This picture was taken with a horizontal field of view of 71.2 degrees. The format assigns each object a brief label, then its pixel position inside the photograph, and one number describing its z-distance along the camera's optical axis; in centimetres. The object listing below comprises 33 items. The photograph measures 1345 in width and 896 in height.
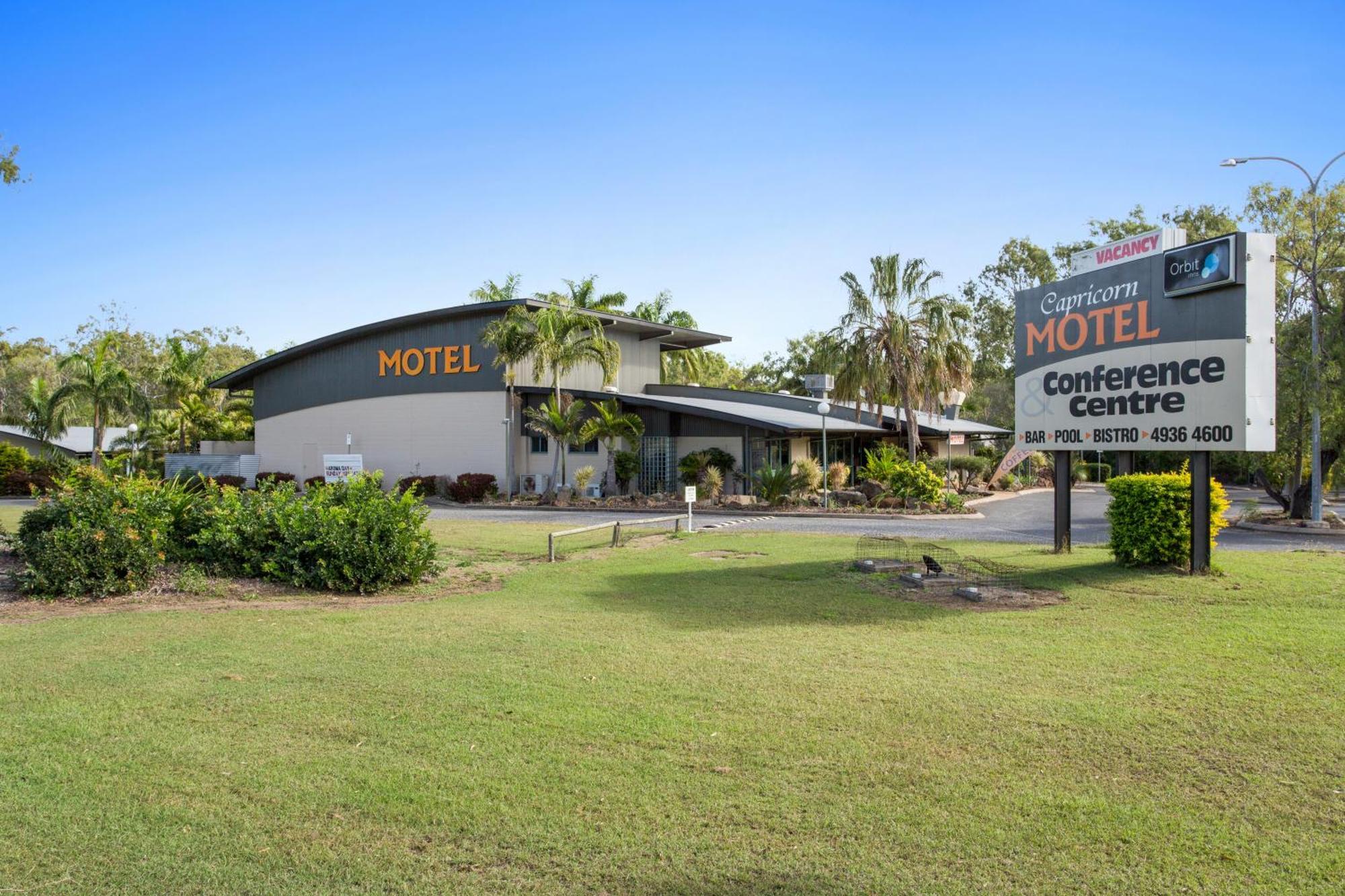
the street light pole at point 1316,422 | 2192
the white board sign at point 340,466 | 2951
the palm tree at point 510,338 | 3123
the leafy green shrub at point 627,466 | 3100
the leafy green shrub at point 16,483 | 3909
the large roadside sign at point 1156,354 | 1159
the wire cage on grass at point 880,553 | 1347
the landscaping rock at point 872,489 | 2769
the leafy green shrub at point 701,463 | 3019
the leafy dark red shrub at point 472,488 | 3244
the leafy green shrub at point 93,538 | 1098
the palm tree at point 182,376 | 4562
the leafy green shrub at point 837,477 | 3045
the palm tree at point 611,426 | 3081
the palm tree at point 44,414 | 4116
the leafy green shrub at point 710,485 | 2888
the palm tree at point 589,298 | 4334
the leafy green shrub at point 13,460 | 4031
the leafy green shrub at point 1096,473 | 4278
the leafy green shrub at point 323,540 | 1164
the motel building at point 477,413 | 3228
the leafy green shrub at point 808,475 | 2820
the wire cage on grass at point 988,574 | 1191
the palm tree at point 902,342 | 2933
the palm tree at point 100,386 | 4119
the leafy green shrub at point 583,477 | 3111
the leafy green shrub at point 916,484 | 2620
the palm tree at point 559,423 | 3105
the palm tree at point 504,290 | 4600
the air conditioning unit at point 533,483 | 3291
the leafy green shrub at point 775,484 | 2720
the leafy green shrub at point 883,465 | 2750
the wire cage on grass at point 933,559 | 1247
